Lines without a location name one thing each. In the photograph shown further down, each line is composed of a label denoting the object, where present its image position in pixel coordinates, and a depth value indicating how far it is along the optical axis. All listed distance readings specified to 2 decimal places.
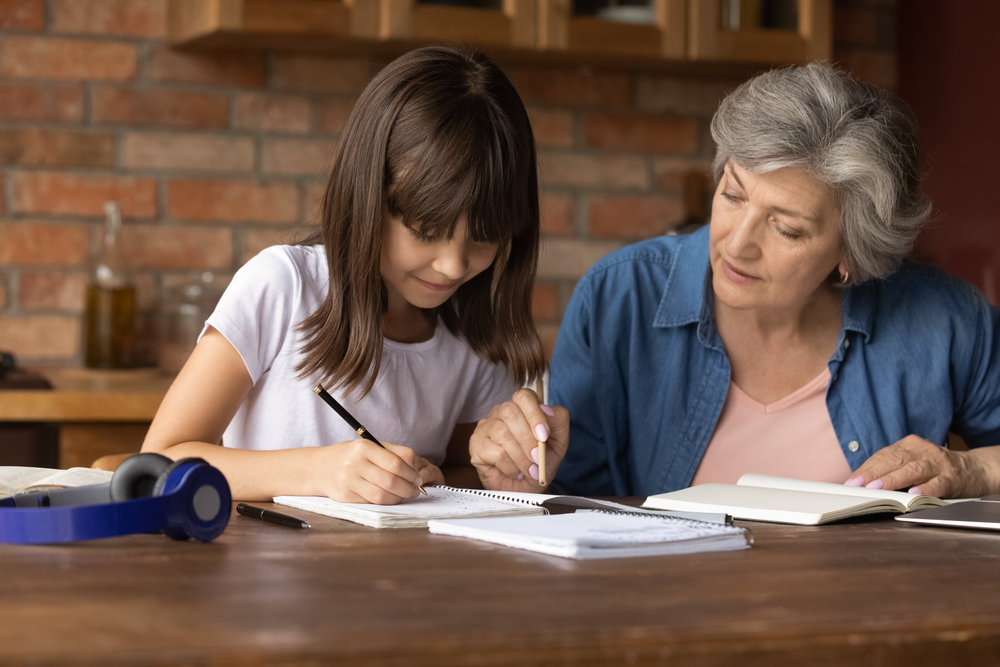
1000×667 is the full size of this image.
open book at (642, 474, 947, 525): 3.07
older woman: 3.58
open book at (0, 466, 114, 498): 2.90
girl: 3.45
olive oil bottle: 4.17
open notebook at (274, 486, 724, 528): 2.75
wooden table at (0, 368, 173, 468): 3.90
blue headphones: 2.26
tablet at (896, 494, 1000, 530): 3.02
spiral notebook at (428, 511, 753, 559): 2.33
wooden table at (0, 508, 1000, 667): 1.56
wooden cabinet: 4.10
